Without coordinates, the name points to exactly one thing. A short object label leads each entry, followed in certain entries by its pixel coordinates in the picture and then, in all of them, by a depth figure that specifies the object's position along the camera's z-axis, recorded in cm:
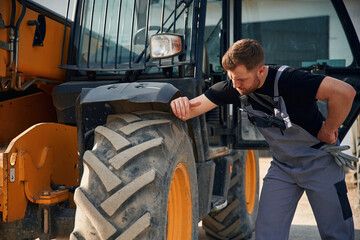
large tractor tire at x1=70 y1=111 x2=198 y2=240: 241
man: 283
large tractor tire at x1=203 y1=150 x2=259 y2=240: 523
